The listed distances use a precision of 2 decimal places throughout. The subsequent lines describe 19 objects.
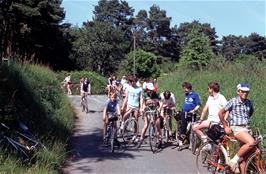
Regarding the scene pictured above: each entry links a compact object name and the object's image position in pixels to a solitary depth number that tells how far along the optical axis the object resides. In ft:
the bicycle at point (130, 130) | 47.70
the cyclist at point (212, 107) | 38.55
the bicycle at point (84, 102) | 83.05
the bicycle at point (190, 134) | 44.75
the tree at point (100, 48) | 255.50
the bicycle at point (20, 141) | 33.94
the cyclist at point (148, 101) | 46.11
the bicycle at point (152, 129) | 45.14
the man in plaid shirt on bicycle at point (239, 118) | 29.86
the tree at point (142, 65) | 240.32
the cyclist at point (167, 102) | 49.03
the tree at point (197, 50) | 149.89
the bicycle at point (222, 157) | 29.68
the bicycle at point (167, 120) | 49.20
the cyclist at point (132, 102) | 47.93
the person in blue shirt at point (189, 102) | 44.82
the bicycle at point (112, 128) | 45.00
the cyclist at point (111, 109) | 45.75
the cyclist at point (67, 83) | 123.38
